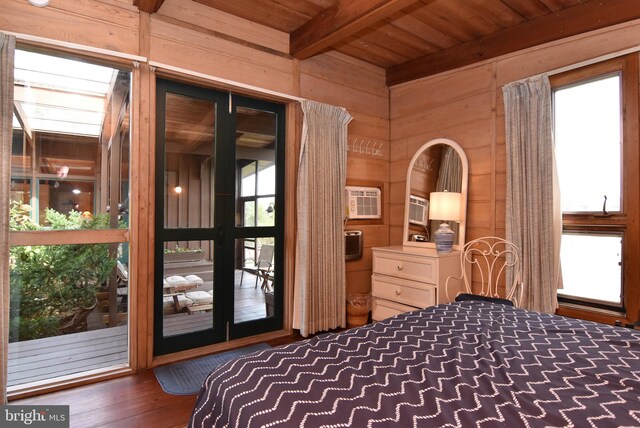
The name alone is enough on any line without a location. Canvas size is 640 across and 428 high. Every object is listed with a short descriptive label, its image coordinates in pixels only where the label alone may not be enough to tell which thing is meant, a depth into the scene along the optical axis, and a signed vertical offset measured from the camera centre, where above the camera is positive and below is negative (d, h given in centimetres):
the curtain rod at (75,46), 216 +109
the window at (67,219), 230 +1
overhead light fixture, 210 +127
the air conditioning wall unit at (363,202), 374 +19
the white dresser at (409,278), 307 -52
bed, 90 -47
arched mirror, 336 +31
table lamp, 324 +6
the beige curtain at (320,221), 329 +0
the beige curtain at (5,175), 208 +26
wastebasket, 364 -88
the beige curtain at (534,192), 276 +23
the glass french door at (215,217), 282 +3
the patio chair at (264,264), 328 -40
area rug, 237 -108
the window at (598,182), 250 +28
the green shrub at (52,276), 230 -37
